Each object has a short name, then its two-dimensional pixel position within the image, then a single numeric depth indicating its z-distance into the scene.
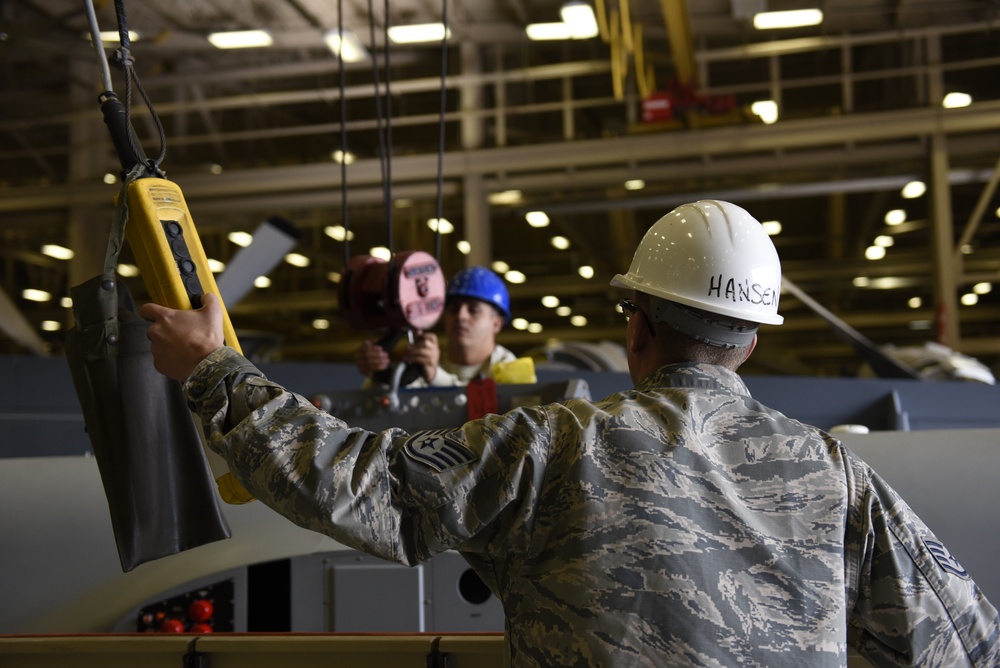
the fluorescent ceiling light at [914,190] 12.00
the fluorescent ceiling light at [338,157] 12.43
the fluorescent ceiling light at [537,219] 13.29
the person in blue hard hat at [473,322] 4.52
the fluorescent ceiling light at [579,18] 8.98
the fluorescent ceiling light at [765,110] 11.22
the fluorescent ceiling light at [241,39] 10.62
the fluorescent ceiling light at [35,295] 16.98
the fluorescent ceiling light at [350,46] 10.03
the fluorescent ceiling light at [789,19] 9.78
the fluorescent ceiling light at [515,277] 16.80
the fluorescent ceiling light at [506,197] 11.23
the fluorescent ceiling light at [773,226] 14.35
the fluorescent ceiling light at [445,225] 13.78
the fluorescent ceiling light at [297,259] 16.00
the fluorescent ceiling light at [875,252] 15.12
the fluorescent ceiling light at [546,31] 10.11
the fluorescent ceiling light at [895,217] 13.76
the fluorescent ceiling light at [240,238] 14.23
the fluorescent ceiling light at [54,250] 16.31
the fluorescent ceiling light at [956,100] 10.50
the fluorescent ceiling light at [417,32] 10.10
